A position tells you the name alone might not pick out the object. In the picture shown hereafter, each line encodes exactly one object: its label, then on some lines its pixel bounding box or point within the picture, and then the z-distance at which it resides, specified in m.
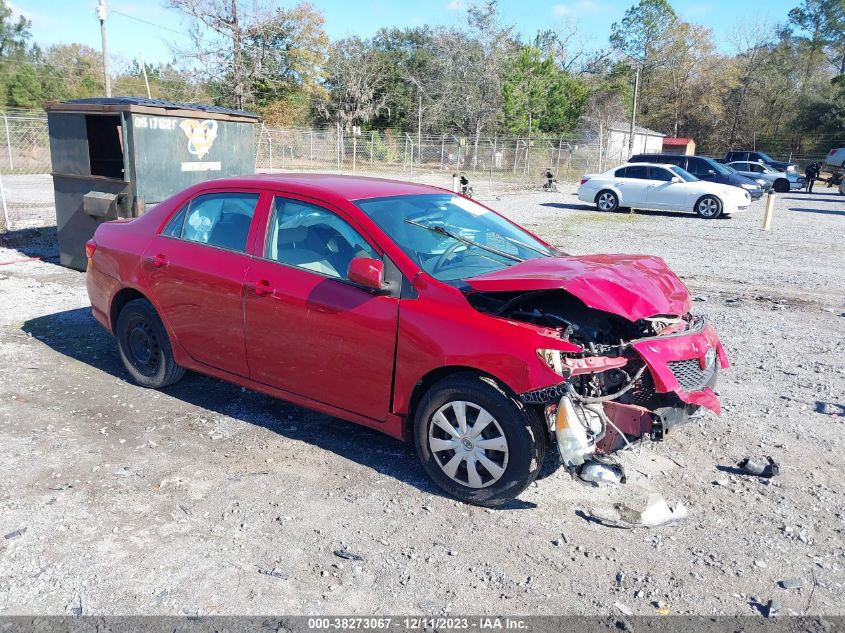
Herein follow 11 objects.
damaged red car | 3.53
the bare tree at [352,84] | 51.28
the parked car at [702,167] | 21.17
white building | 51.38
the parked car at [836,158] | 38.78
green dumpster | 8.93
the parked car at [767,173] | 31.41
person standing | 31.17
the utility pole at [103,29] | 24.29
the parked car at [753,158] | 34.88
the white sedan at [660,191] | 19.02
